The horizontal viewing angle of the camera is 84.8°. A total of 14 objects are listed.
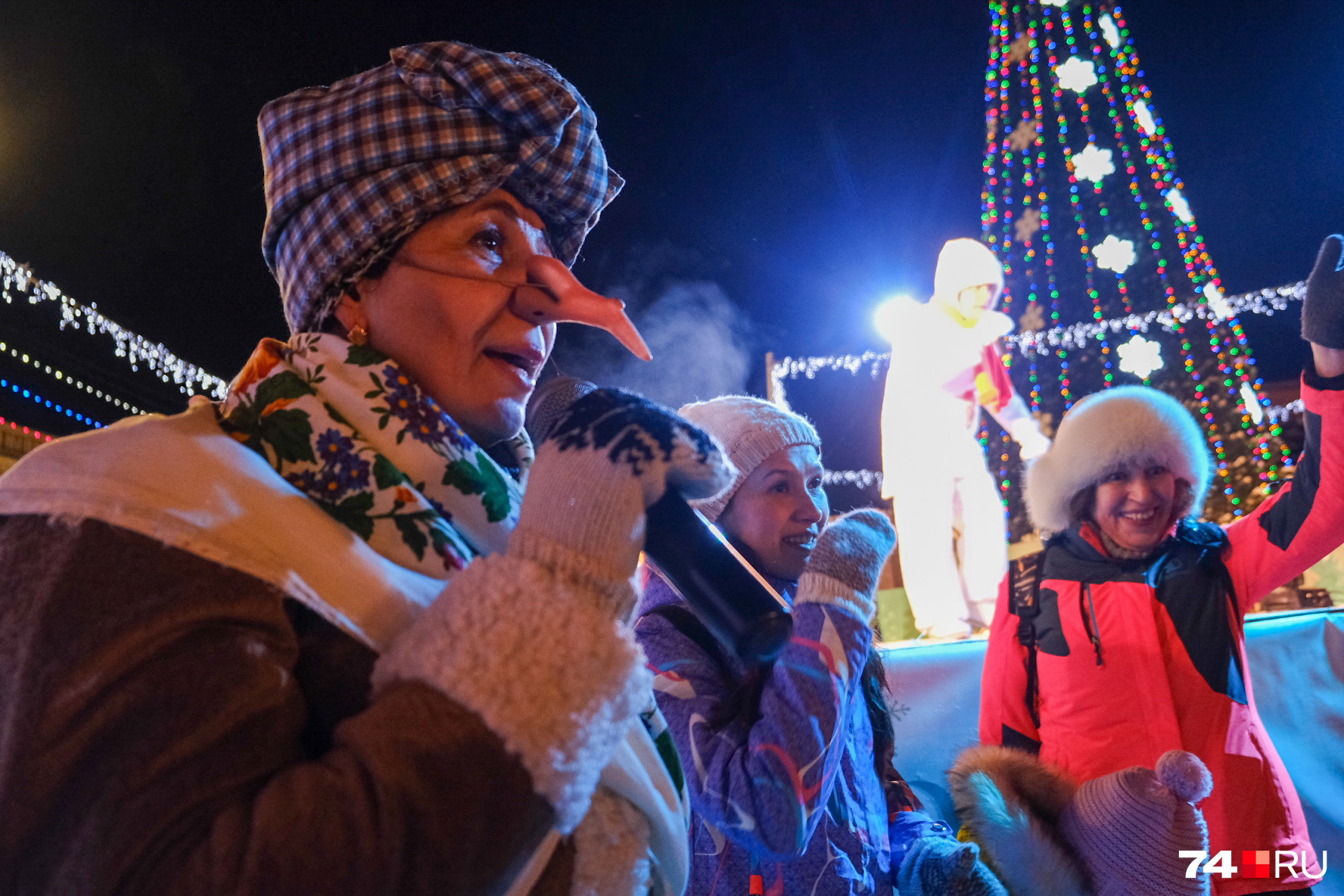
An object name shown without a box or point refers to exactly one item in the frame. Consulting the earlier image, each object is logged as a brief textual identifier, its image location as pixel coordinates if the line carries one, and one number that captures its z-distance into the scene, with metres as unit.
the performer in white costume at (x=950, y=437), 3.78
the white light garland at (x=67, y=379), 10.55
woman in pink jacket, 1.98
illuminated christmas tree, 5.12
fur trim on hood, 1.47
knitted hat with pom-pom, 1.42
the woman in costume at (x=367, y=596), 0.49
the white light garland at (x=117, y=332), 8.25
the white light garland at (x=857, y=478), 7.50
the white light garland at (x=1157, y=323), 5.17
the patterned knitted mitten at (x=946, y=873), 1.49
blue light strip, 11.37
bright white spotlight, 4.29
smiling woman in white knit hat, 1.27
